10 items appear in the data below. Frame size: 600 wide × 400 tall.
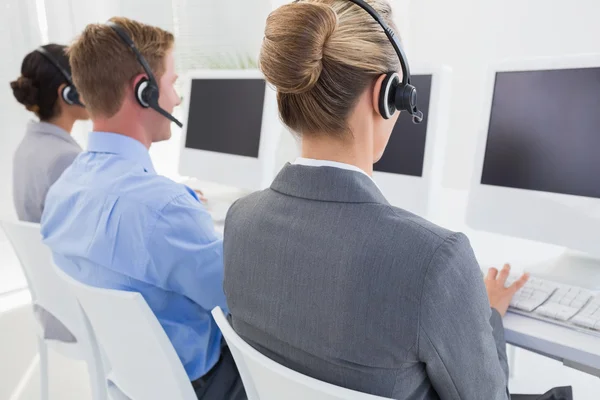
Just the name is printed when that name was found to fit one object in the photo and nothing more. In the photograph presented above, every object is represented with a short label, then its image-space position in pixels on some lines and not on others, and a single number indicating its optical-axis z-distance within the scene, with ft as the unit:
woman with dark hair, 5.39
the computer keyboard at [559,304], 2.99
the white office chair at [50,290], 3.92
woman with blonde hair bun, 1.97
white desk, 2.81
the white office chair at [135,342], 2.84
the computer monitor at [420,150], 4.45
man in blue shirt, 3.30
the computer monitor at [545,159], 3.74
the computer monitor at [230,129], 6.01
